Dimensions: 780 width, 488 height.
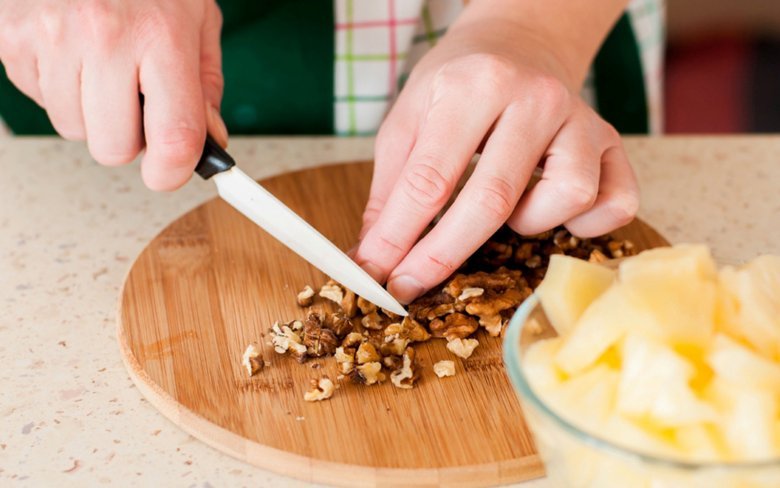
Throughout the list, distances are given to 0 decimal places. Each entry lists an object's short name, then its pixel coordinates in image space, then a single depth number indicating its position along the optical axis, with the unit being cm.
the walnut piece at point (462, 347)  52
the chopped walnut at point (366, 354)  51
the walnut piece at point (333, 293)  55
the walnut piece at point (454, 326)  52
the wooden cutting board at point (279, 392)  47
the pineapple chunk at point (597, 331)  41
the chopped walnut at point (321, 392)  50
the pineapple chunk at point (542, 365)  41
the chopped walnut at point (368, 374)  50
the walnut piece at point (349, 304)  54
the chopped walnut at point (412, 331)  52
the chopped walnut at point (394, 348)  52
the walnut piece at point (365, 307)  54
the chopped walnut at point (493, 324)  53
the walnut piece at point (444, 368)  51
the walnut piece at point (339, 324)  53
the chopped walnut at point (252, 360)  51
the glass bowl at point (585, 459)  38
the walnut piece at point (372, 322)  53
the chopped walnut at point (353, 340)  52
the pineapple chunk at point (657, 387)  39
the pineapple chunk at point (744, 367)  39
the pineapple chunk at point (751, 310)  41
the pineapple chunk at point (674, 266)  42
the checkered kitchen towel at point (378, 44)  71
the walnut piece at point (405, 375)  50
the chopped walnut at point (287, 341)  51
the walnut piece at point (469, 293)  53
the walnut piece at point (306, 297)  55
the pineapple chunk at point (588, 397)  40
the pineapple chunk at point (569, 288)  44
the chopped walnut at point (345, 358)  51
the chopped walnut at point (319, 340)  52
